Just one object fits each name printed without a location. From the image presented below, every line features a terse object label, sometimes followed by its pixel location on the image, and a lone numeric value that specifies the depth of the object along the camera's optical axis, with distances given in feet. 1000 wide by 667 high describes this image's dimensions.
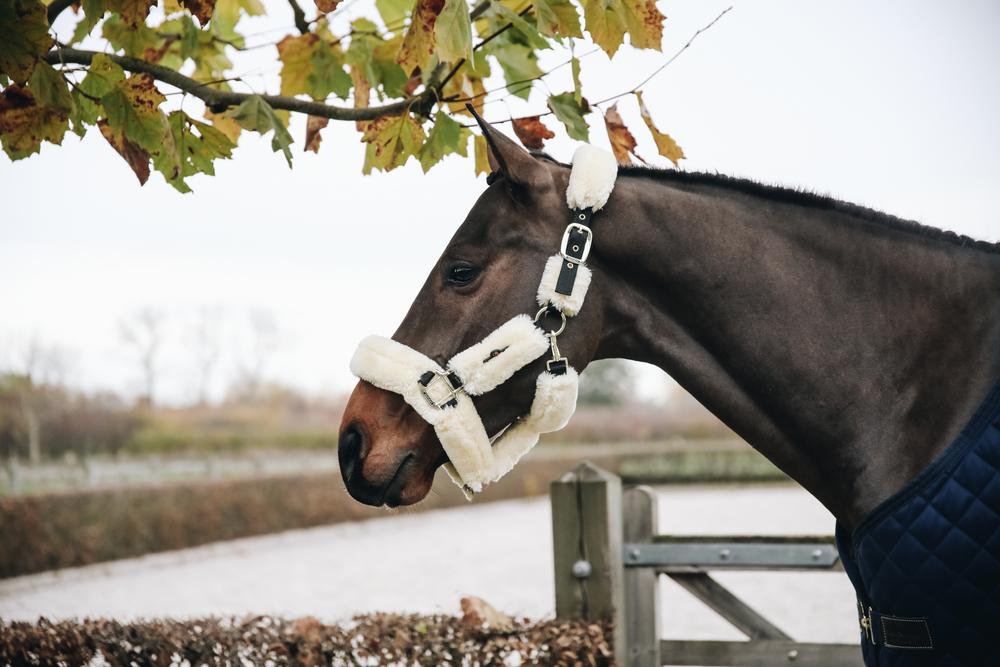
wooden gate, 10.57
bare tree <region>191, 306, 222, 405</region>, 161.89
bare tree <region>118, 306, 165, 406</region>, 153.79
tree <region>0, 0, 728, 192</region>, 7.21
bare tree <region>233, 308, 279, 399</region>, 161.90
